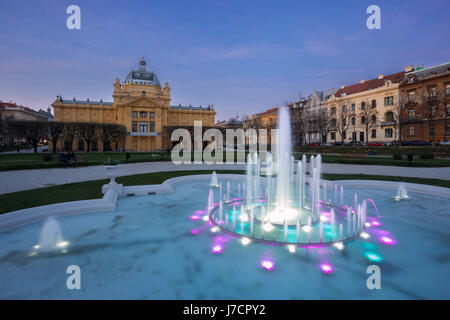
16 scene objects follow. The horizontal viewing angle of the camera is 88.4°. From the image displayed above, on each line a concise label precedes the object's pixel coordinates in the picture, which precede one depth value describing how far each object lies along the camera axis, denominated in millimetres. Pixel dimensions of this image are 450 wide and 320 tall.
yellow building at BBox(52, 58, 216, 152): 60906
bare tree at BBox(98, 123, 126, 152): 47469
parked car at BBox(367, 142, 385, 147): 43781
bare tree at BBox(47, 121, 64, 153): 43125
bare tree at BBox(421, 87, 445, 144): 36141
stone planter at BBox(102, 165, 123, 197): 10414
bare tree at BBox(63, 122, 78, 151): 44834
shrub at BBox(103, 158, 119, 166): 10617
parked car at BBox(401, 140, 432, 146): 36738
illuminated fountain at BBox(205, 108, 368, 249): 6438
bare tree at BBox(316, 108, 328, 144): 48556
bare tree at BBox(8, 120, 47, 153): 41125
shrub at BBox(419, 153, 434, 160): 25994
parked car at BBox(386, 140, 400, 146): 40875
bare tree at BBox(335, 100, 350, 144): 51250
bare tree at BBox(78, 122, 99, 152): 45619
